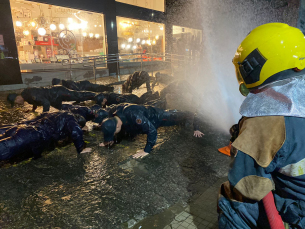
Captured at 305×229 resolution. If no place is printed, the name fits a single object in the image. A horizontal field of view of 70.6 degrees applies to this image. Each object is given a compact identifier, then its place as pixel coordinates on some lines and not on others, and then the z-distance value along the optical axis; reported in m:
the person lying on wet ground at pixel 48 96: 6.05
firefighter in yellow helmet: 1.08
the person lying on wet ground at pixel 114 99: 6.46
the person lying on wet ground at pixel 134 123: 3.87
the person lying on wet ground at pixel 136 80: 8.80
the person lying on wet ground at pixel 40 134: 3.49
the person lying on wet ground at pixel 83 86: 7.96
